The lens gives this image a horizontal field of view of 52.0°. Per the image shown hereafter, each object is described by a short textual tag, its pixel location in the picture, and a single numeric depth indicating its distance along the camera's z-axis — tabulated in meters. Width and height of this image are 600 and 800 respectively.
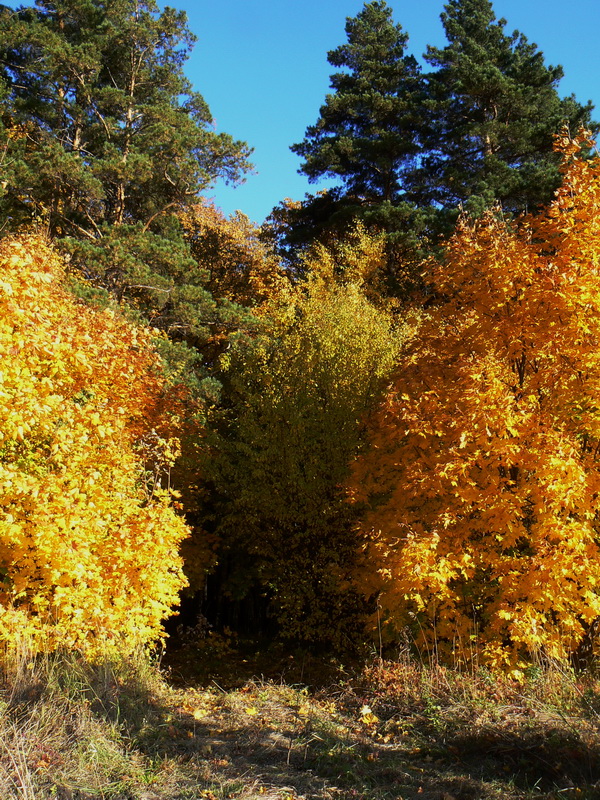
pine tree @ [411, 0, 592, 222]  20.00
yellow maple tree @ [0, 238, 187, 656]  6.24
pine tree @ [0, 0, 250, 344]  16.30
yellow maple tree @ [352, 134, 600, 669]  6.50
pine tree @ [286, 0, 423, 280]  23.83
